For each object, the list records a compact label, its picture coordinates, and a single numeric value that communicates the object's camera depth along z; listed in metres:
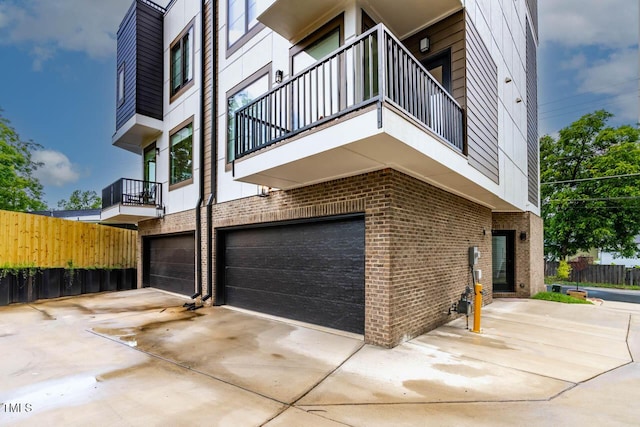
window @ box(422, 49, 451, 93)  5.84
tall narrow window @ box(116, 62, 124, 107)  11.80
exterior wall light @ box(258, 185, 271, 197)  6.94
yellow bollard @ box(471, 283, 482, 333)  5.73
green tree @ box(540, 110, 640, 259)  18.03
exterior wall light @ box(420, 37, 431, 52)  5.93
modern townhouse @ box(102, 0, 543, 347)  4.77
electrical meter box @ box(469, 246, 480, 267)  7.32
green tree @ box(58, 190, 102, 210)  36.12
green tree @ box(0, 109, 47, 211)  14.68
